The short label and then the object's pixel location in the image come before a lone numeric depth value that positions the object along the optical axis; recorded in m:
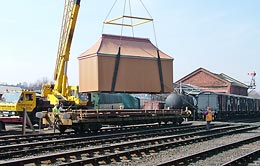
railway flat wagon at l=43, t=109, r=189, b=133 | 16.92
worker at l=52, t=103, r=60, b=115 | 17.61
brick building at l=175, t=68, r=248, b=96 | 62.16
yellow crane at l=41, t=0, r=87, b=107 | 23.50
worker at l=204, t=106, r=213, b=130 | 20.44
